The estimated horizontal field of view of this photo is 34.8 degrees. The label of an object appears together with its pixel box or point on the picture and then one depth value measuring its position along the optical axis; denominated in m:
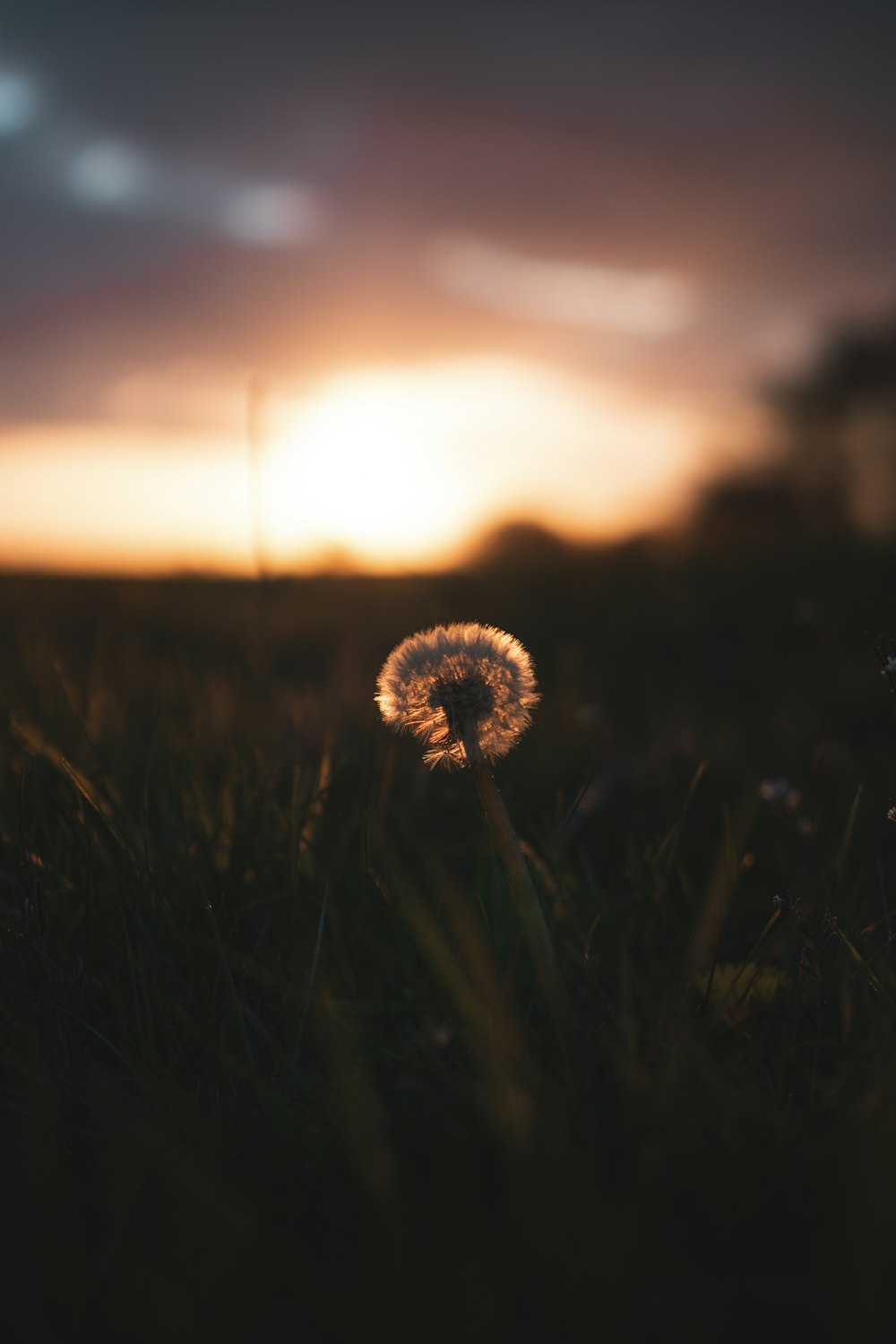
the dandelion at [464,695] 0.34
